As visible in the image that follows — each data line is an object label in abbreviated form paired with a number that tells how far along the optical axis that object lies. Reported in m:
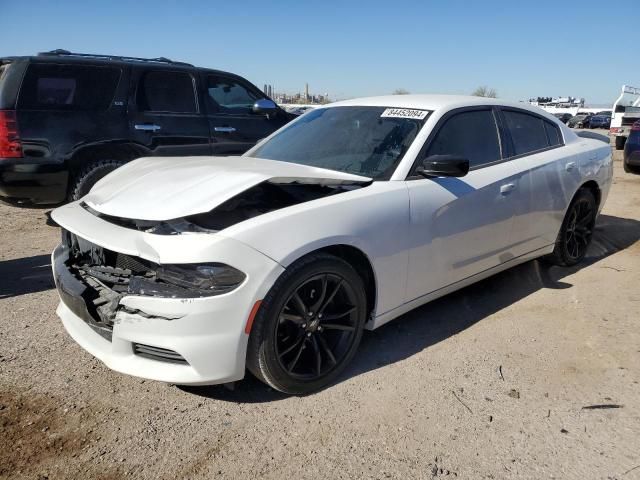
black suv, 4.82
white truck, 14.91
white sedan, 2.35
